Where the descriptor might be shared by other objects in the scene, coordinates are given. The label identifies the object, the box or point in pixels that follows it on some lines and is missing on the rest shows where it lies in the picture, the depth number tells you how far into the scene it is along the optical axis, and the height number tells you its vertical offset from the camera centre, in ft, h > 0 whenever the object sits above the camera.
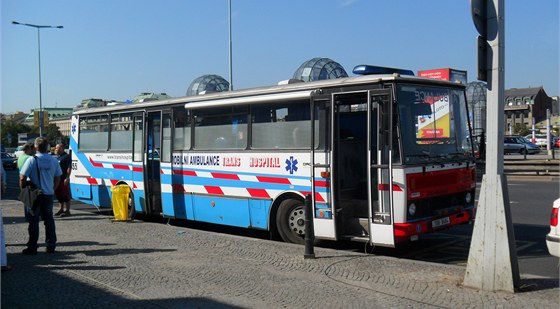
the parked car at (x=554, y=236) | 21.44 -3.57
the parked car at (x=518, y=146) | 158.81 +0.14
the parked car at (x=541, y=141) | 196.95 +1.93
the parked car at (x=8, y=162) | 143.97 -2.71
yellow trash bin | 42.63 -4.12
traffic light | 21.33 +4.23
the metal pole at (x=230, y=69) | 98.43 +14.67
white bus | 27.55 -0.53
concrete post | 20.86 -2.41
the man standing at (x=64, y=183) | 45.83 -2.68
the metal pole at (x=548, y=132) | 147.55 +3.67
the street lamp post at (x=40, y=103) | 135.31 +14.42
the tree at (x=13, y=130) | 279.90 +12.05
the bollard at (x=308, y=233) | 27.58 -4.31
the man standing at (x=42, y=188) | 29.17 -1.98
